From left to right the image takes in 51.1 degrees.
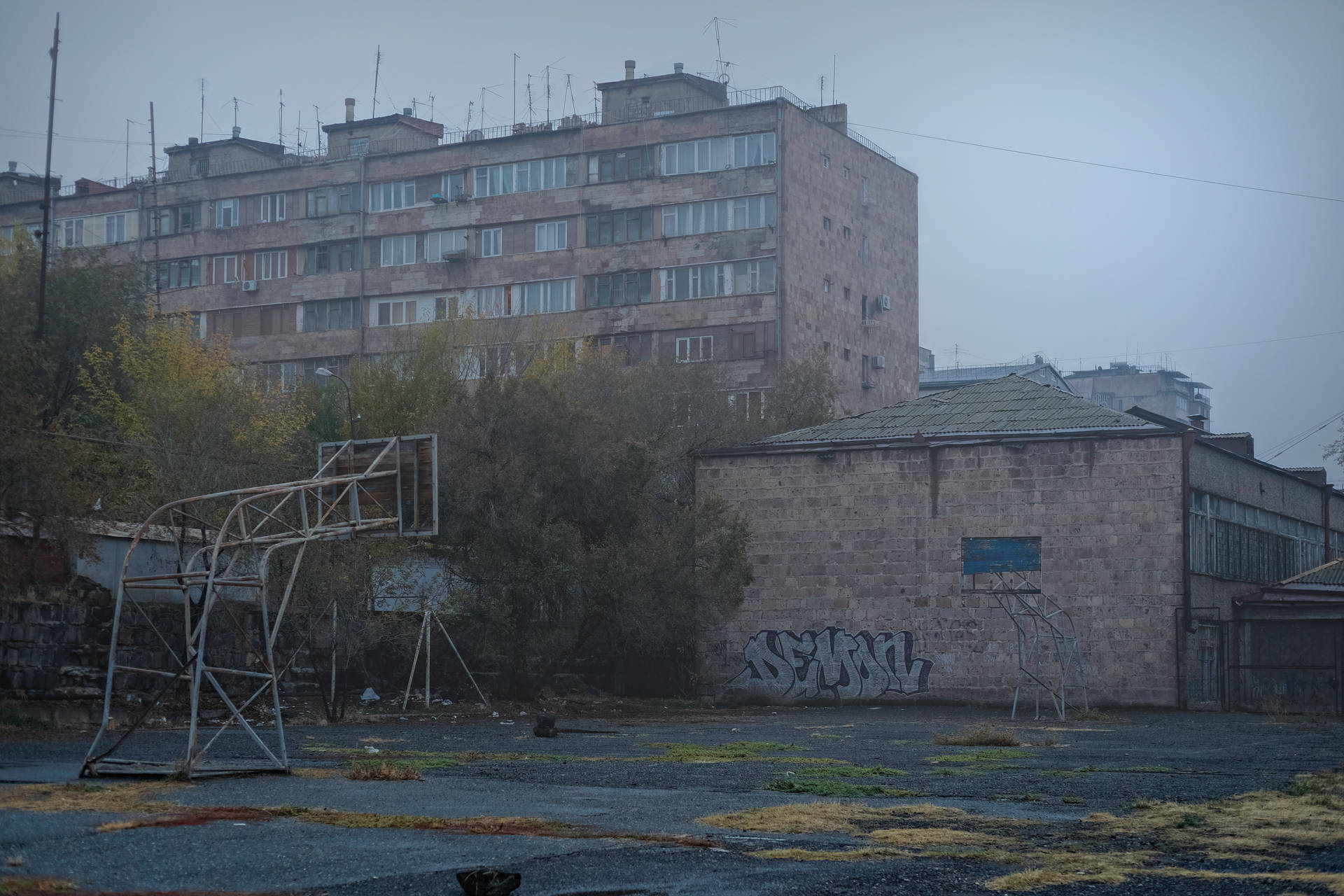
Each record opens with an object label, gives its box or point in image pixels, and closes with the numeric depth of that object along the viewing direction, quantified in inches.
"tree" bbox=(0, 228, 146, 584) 997.2
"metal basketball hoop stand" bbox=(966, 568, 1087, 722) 1349.7
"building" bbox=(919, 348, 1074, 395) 3907.0
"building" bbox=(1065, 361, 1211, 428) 4505.4
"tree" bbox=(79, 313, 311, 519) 1493.6
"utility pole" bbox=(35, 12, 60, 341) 1446.9
